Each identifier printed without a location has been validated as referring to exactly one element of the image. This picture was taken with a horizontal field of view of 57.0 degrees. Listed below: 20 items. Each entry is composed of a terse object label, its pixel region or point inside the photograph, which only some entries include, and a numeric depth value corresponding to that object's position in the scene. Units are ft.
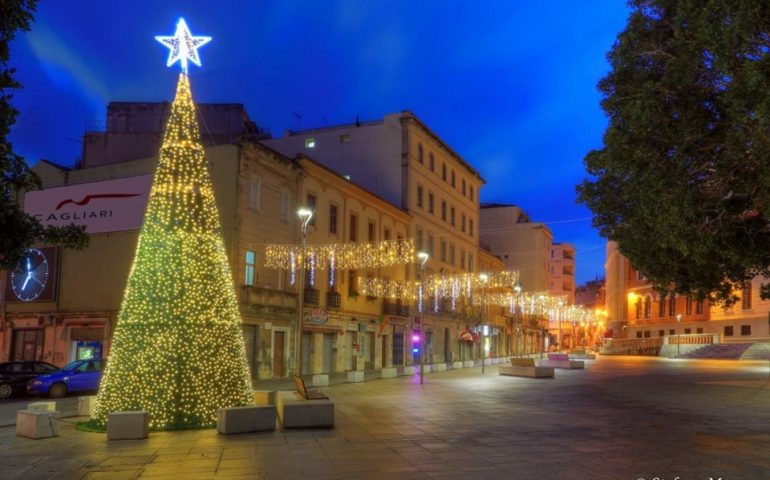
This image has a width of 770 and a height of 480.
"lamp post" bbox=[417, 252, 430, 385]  97.14
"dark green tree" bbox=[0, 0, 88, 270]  26.32
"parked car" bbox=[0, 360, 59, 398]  83.57
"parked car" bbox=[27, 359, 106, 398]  81.97
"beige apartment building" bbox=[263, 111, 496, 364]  159.63
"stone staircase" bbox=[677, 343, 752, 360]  193.16
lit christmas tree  44.96
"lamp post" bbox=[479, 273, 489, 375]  123.42
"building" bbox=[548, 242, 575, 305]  375.25
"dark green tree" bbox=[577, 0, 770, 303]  37.19
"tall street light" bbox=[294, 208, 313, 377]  66.44
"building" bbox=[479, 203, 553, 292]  273.75
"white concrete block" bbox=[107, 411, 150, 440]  41.60
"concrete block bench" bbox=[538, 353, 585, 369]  137.90
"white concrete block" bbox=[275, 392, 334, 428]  45.91
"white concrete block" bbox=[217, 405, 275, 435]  43.39
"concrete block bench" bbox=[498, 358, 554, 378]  106.22
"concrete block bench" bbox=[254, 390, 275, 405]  54.85
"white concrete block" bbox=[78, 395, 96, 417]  53.31
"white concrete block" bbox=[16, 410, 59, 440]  43.86
